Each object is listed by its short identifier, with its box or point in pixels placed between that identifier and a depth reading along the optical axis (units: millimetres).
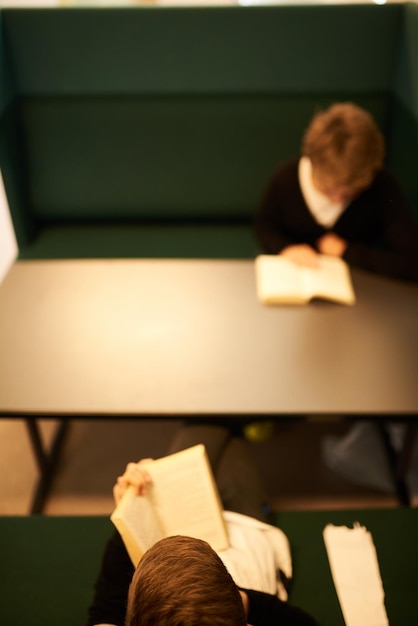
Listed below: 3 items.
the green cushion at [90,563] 1302
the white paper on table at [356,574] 1279
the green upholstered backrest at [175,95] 2301
